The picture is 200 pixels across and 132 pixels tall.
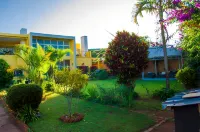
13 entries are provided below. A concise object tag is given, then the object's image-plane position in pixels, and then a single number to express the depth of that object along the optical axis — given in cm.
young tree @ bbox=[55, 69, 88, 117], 647
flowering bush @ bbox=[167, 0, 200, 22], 688
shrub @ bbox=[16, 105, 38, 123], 673
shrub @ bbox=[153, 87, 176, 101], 958
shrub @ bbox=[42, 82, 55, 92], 1417
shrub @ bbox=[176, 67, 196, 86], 1206
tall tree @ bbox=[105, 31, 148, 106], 919
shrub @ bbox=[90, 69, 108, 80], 2609
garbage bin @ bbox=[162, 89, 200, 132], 302
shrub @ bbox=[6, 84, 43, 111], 697
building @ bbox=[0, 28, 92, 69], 2359
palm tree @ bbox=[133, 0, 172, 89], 1026
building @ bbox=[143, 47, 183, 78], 2102
